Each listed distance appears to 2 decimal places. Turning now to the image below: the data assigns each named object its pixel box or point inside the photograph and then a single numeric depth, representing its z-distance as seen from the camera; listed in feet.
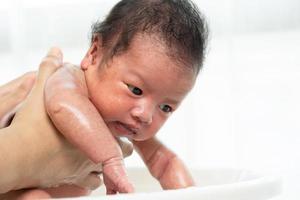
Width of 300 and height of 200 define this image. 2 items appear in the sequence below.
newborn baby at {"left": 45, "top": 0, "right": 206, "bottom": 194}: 2.25
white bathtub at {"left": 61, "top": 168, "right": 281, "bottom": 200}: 1.77
